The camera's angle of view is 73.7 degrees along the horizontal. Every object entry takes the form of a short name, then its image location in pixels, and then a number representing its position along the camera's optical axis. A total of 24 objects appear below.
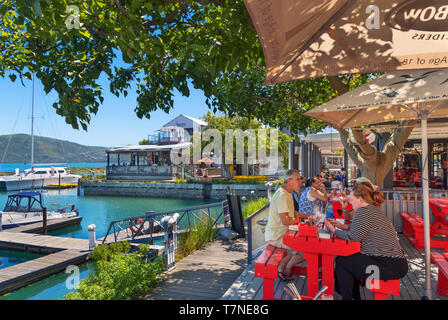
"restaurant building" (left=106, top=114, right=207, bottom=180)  33.62
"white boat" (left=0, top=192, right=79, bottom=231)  15.64
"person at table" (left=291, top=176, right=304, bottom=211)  5.86
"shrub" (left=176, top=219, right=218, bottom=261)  6.80
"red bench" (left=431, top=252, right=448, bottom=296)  3.61
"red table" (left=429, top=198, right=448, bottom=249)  5.47
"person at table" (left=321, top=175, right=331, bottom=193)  12.42
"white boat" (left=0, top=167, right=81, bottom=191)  39.09
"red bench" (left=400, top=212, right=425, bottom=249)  5.53
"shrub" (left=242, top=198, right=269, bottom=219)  11.19
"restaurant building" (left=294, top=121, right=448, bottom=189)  12.93
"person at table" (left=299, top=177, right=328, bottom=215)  5.21
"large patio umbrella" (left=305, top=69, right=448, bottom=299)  2.87
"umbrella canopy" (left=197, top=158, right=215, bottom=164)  31.40
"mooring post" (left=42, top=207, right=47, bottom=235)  14.41
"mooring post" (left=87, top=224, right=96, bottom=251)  9.83
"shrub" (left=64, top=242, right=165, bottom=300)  4.19
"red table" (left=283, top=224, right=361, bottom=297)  3.29
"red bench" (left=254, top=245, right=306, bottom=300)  3.39
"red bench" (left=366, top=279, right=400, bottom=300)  2.97
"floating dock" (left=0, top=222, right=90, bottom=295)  7.96
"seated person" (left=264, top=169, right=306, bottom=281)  4.02
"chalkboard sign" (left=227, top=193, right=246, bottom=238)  8.04
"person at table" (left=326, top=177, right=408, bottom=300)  2.96
